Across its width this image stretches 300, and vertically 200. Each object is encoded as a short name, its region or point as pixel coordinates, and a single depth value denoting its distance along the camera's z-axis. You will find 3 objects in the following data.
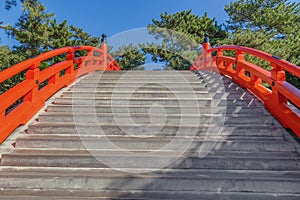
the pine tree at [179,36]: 15.46
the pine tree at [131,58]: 17.37
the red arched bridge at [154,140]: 1.88
